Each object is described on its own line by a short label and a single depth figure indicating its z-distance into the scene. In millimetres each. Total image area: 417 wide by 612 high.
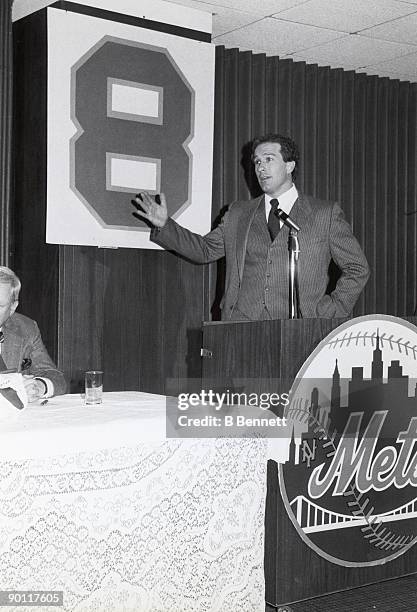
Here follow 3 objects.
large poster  4414
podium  3113
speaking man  3900
